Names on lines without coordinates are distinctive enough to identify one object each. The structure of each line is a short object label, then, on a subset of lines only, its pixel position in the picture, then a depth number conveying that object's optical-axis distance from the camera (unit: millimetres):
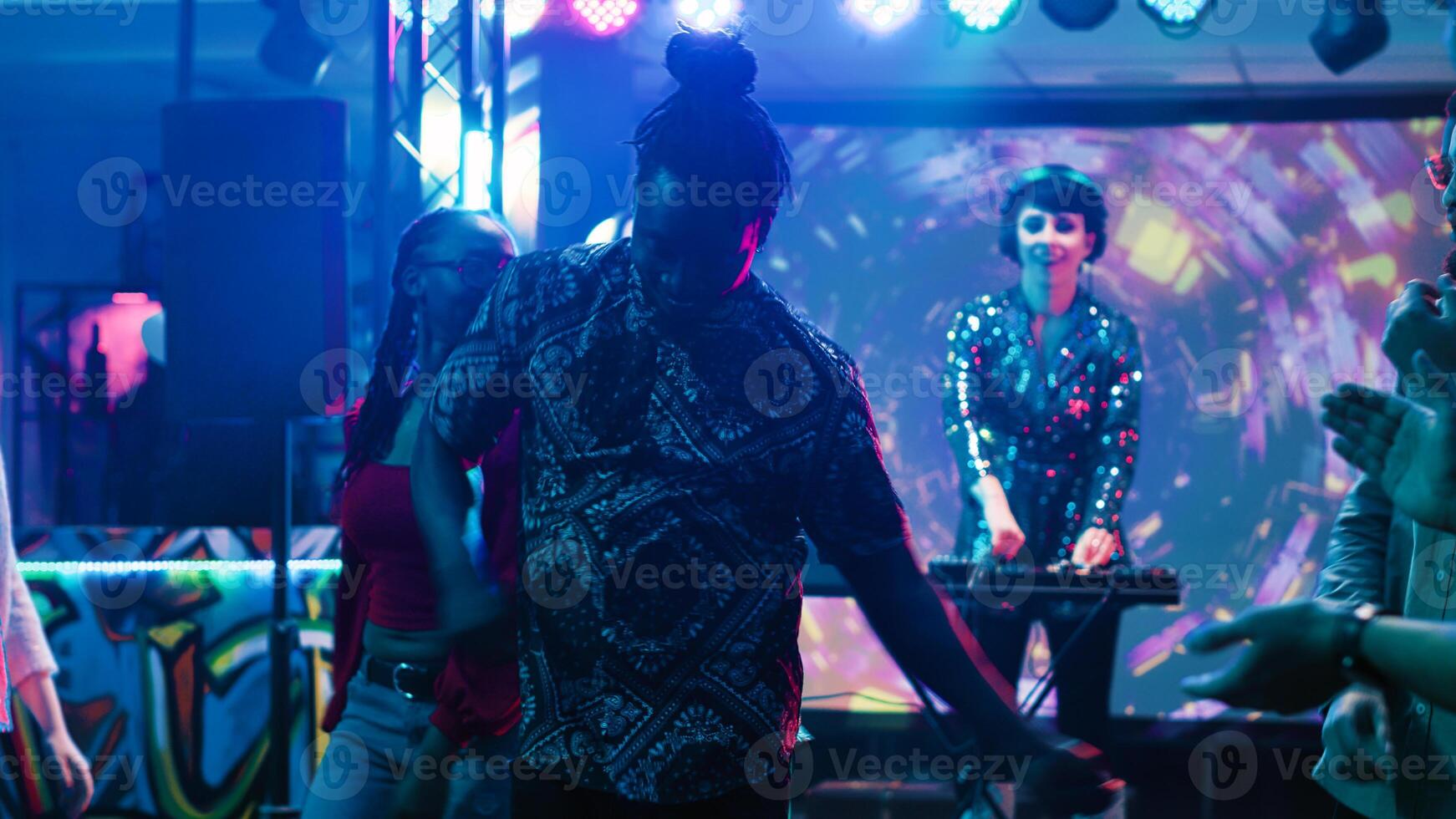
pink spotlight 5172
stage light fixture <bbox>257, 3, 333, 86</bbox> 5719
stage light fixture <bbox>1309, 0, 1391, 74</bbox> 5238
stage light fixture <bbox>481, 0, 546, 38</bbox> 5203
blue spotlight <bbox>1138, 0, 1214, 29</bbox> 5398
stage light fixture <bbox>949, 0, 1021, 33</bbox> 5496
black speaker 3750
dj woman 4020
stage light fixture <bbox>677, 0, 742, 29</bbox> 5891
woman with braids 2152
